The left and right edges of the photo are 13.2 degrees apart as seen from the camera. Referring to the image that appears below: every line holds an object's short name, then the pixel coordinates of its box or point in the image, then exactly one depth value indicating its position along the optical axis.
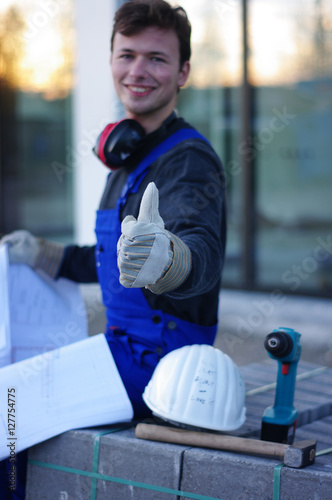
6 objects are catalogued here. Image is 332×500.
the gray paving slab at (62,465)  2.75
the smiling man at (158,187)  2.69
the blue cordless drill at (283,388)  2.73
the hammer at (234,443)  2.57
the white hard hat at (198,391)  2.67
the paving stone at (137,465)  2.66
